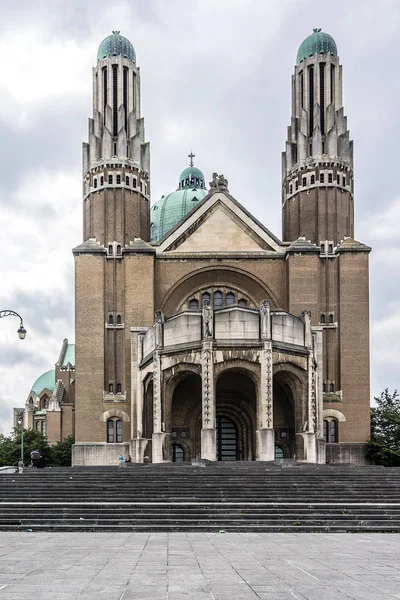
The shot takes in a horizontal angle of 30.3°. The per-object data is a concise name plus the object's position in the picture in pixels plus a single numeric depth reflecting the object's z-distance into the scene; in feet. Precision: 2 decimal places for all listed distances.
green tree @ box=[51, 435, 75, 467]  183.33
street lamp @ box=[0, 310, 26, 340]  83.79
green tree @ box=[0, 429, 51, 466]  184.03
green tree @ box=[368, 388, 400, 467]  136.35
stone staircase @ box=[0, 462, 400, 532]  63.21
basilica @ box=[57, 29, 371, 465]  130.41
